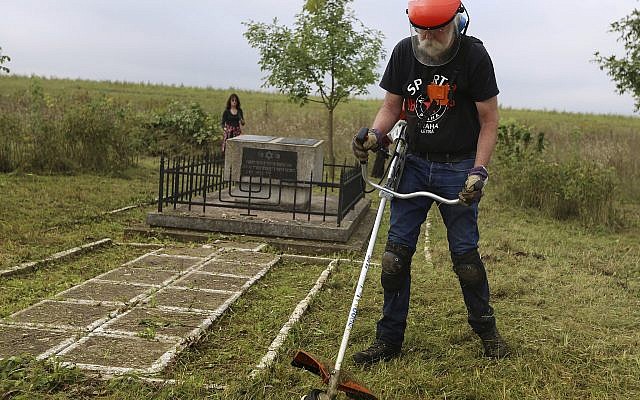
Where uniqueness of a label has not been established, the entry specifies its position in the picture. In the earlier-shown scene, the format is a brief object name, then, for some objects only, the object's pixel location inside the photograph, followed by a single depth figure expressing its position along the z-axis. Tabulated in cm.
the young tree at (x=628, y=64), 1205
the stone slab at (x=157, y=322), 439
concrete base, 764
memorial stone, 880
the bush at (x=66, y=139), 1212
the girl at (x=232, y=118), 1504
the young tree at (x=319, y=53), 1348
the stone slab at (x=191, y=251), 677
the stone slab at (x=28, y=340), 389
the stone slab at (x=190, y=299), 497
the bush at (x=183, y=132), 1778
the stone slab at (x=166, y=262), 617
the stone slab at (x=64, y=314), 443
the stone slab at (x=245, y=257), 657
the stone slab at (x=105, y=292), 504
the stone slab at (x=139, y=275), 562
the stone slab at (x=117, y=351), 381
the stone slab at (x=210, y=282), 554
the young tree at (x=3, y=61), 901
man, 388
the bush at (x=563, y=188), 1056
